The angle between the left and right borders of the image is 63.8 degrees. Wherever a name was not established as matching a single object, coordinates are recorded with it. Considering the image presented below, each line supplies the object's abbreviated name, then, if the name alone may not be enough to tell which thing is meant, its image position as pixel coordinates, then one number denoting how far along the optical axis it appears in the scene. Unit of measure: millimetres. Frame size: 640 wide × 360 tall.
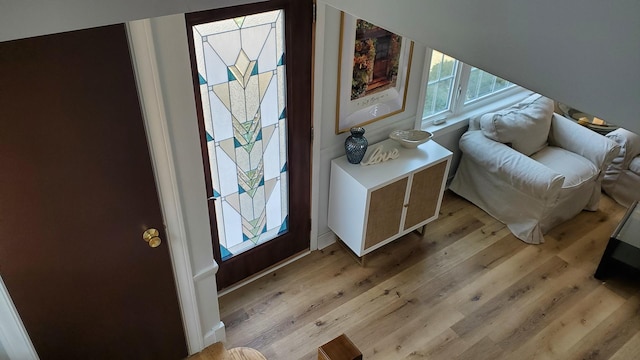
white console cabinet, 3129
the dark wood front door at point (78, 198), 1649
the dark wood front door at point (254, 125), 2434
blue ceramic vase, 3125
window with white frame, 3760
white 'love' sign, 3213
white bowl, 3328
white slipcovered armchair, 3627
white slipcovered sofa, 3951
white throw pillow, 3767
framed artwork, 2889
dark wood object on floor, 1063
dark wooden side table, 3348
